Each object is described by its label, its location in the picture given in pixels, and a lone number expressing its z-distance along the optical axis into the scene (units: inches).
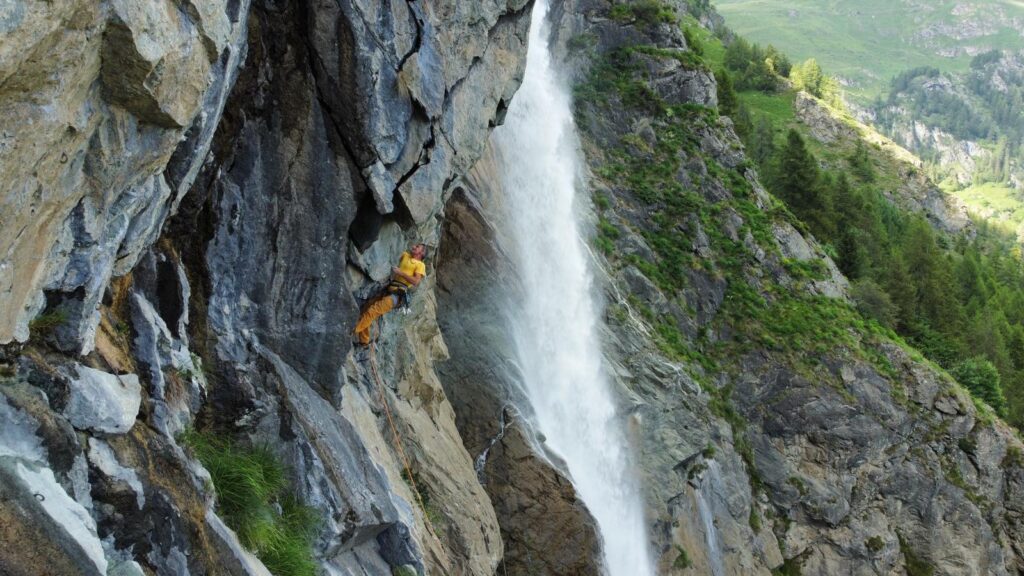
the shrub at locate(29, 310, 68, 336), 289.1
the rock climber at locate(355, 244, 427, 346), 567.2
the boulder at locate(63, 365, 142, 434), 289.7
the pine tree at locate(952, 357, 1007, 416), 1552.7
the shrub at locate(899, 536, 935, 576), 1204.5
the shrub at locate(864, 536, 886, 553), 1175.6
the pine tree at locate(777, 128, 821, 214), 1920.5
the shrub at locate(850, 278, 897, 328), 1471.5
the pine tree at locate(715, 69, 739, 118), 1971.0
